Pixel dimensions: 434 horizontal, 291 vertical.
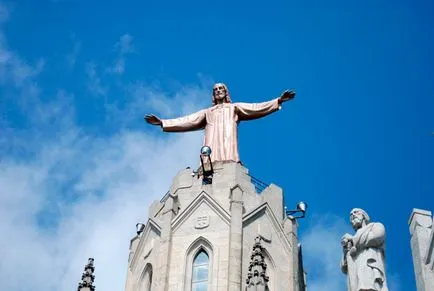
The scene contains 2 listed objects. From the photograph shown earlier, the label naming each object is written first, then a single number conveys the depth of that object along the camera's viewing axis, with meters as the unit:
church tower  28.77
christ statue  33.28
